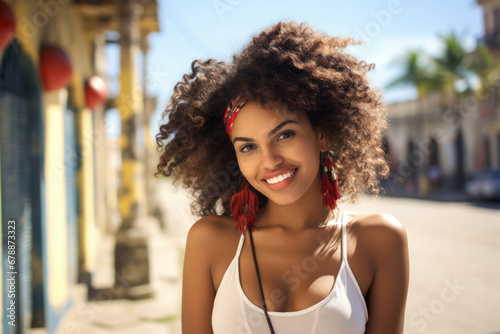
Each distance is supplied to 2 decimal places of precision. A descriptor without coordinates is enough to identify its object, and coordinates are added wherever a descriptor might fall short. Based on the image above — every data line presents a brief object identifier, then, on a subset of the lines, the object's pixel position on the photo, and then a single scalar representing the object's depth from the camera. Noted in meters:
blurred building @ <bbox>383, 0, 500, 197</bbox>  22.45
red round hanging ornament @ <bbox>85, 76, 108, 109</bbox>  6.29
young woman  1.65
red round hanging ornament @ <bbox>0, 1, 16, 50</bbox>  2.61
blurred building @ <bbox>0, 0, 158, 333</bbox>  3.58
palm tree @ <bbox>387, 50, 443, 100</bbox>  23.14
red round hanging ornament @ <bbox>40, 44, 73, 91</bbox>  4.25
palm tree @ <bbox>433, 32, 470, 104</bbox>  21.98
